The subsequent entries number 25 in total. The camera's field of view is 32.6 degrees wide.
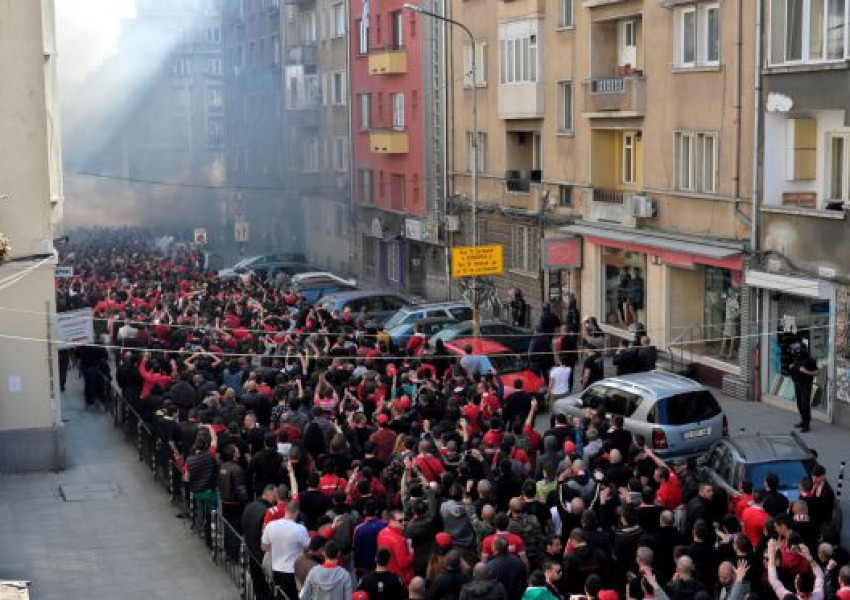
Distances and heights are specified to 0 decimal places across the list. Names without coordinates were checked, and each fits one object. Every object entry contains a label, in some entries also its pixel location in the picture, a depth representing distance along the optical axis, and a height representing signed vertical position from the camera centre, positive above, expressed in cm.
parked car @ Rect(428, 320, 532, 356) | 3011 -430
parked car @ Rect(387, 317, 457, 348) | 3161 -438
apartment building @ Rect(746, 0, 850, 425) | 2503 -141
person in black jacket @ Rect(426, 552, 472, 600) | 1240 -385
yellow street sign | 3097 -281
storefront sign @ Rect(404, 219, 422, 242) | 4728 -330
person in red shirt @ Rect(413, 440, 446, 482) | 1602 -369
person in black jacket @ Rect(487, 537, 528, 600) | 1273 -386
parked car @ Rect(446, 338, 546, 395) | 2580 -439
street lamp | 3519 -73
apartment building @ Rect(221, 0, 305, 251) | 6794 -1
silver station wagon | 2078 -418
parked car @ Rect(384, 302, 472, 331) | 3303 -420
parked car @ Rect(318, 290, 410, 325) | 3647 -434
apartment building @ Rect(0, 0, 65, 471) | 2280 -186
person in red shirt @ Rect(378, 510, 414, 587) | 1347 -391
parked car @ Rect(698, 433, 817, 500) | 1703 -399
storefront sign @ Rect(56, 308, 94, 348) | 2389 -318
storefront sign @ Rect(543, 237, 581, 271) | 3528 -307
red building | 4625 -55
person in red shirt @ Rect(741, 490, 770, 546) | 1434 -390
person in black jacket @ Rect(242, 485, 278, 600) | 1526 -425
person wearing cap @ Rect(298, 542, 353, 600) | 1280 -395
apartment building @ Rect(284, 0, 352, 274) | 5794 +29
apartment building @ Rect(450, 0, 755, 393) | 2884 -76
